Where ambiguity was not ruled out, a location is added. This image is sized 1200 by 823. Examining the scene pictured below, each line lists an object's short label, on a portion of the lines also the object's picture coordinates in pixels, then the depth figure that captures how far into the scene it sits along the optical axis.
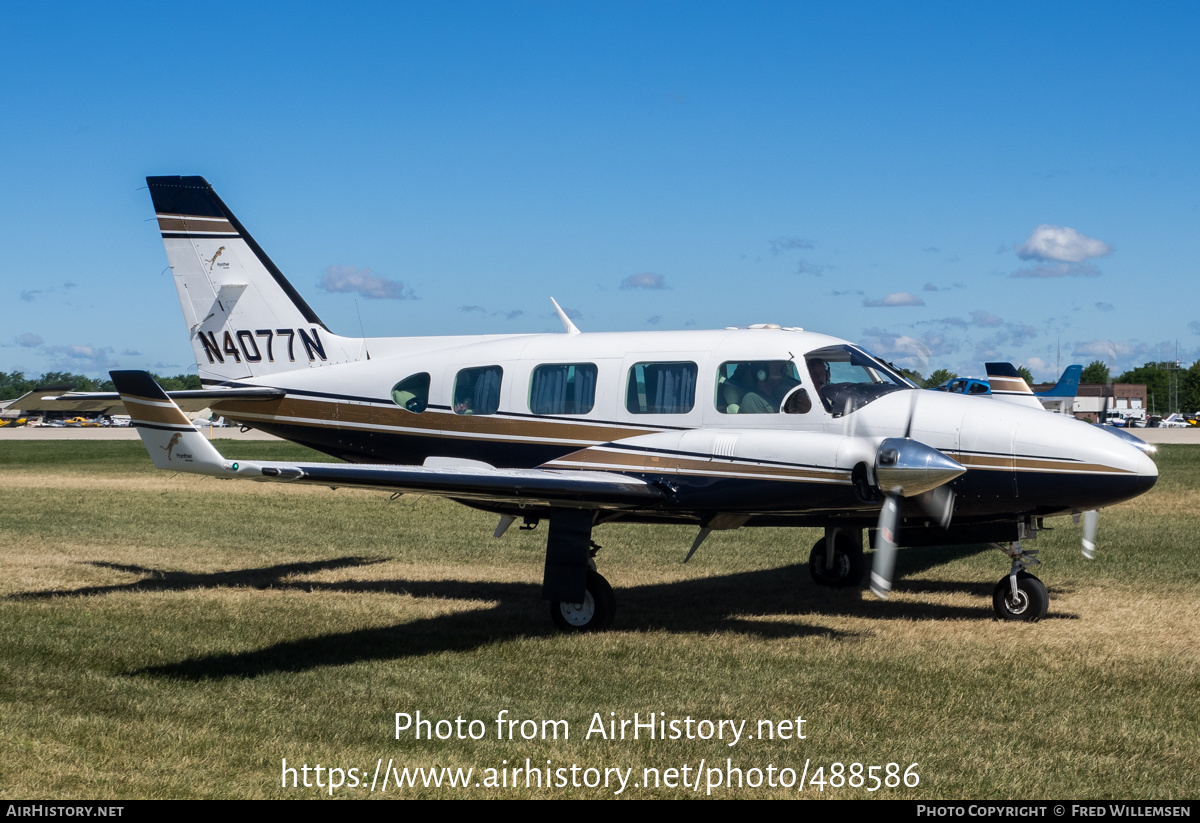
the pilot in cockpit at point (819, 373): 10.62
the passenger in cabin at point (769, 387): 10.70
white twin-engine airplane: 9.53
